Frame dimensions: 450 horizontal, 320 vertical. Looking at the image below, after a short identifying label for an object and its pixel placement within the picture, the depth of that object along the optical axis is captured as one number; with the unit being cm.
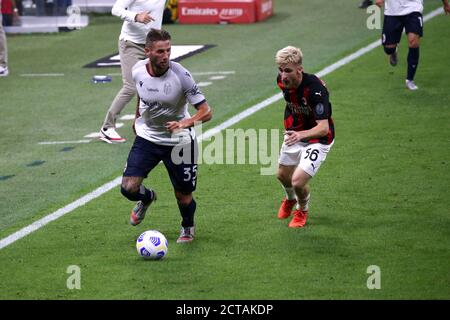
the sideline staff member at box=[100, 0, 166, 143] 1473
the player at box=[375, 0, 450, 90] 1697
